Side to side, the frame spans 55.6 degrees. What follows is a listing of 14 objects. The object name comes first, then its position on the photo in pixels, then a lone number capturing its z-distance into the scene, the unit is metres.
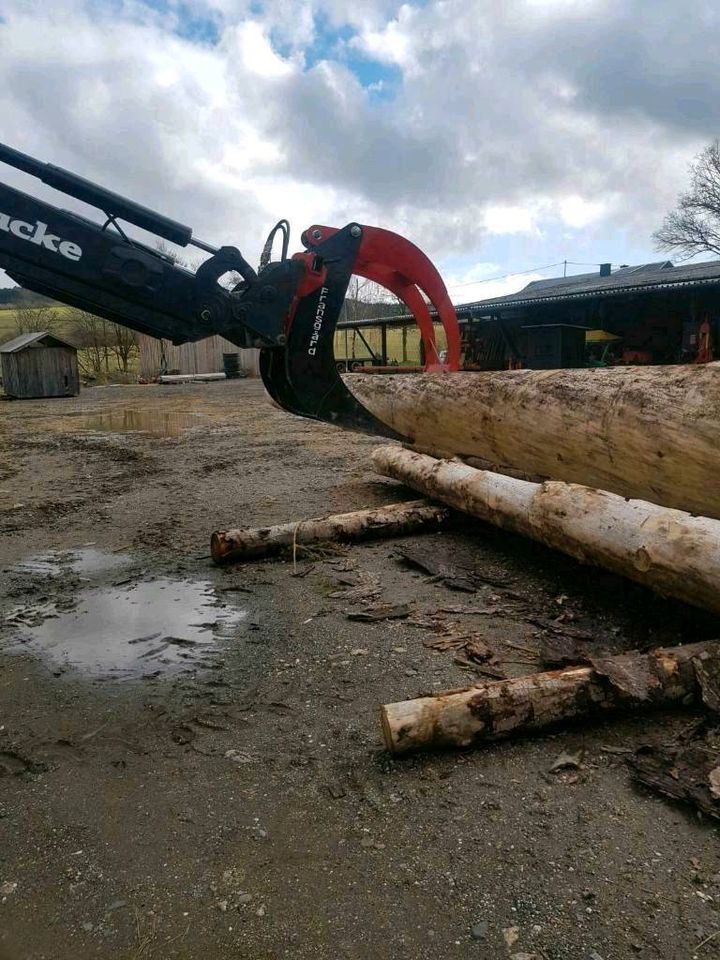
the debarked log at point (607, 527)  3.35
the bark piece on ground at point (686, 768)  2.36
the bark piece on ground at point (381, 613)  4.00
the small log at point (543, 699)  2.65
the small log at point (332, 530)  5.08
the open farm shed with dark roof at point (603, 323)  16.16
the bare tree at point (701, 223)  37.25
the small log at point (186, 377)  32.62
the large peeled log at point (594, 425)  3.91
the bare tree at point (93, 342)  37.19
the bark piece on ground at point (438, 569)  4.50
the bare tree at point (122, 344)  37.22
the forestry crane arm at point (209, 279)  3.82
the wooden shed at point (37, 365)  22.52
